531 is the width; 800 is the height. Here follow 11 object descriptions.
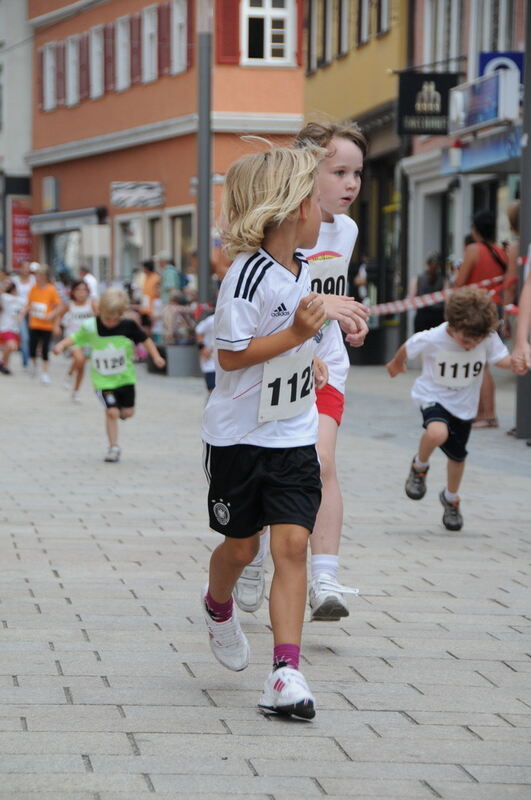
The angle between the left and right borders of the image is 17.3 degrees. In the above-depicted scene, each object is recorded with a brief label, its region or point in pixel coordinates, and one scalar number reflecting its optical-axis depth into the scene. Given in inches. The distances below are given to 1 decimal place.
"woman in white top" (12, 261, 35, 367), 1152.8
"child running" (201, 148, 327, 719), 194.9
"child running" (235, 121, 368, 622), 239.3
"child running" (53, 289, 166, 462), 530.9
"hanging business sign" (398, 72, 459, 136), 964.6
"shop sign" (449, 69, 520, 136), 847.7
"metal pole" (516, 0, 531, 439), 544.7
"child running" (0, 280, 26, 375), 1055.6
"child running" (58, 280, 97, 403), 902.4
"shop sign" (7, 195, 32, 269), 2058.8
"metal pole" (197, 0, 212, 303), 944.3
